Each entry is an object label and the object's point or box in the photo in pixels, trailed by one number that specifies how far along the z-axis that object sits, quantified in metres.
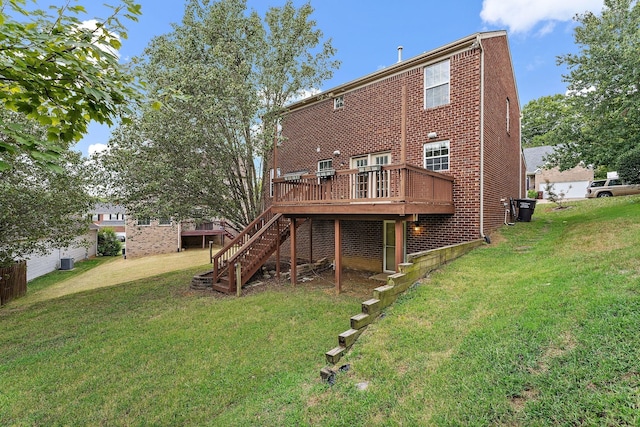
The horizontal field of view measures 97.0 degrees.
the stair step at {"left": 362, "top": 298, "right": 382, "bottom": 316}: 5.04
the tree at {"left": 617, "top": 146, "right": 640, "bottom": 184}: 9.71
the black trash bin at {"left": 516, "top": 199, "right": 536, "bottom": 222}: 11.39
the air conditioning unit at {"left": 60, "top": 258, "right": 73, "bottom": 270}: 18.45
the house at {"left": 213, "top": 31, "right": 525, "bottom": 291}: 7.52
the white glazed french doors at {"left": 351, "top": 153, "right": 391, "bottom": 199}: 7.01
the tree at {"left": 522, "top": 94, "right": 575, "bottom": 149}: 34.69
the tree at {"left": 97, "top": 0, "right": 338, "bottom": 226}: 9.24
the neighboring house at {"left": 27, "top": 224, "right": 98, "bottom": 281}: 15.29
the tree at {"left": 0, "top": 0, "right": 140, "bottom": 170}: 2.51
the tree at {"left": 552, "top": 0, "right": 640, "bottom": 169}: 9.84
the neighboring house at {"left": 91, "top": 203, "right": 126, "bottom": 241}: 40.41
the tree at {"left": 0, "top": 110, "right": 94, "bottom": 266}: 8.32
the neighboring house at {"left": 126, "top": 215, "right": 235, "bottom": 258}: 21.81
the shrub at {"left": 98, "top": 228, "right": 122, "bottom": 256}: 24.91
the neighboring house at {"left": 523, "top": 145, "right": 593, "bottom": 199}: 28.16
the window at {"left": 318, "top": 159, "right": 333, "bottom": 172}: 12.52
